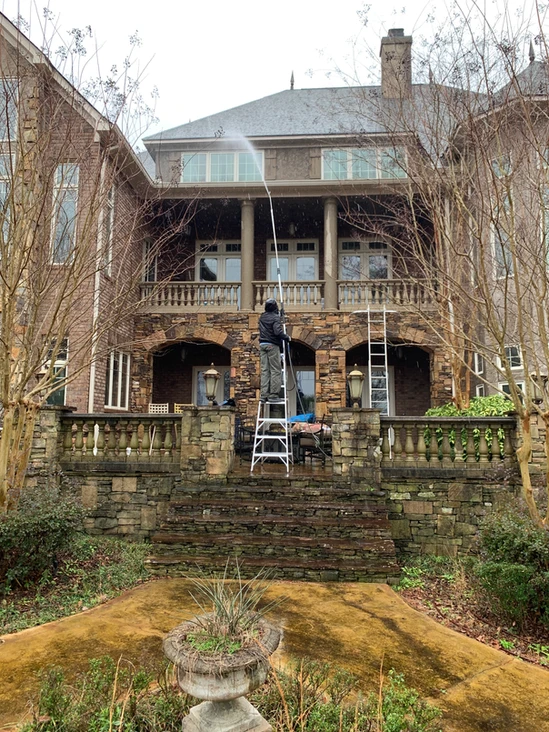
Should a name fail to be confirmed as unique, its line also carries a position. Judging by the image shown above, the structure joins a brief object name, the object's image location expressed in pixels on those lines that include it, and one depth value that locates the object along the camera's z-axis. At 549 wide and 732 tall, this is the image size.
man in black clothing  8.63
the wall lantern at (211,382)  7.80
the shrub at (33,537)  5.48
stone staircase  6.14
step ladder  8.06
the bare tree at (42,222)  5.89
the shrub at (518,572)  4.60
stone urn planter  2.38
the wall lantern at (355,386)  7.68
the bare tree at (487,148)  5.45
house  11.83
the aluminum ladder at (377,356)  13.44
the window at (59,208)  6.36
